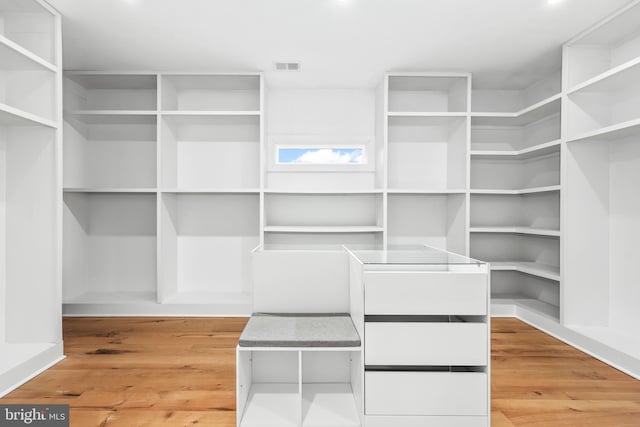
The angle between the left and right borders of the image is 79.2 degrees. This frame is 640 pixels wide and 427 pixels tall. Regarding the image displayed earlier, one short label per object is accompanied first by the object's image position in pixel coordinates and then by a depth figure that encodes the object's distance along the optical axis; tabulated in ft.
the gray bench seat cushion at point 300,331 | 5.89
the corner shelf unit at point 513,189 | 12.57
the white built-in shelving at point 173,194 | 13.14
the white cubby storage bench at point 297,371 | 5.90
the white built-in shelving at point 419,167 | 13.65
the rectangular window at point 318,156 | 13.69
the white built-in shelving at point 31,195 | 8.59
